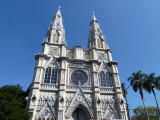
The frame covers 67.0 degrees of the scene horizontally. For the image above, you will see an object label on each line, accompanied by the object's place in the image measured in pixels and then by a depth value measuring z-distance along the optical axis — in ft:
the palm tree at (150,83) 64.74
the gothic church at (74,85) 54.44
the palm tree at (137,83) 65.98
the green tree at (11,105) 41.05
